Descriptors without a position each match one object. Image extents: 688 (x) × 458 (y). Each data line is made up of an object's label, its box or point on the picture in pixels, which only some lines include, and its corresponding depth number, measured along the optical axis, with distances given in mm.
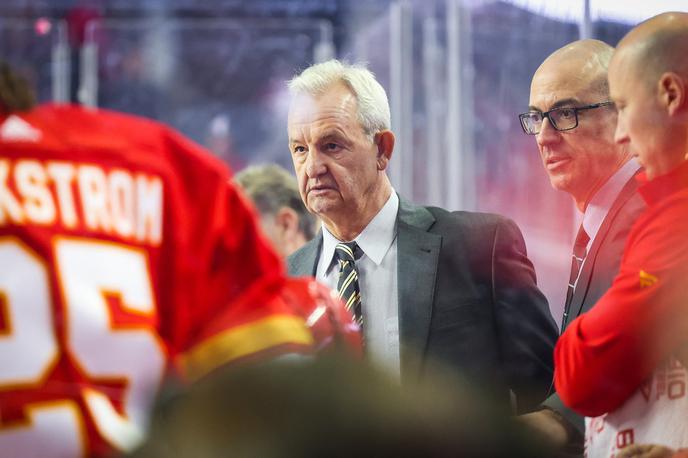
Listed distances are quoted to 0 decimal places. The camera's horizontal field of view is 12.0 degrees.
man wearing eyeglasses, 5116
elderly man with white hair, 5290
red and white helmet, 4729
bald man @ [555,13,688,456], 5012
